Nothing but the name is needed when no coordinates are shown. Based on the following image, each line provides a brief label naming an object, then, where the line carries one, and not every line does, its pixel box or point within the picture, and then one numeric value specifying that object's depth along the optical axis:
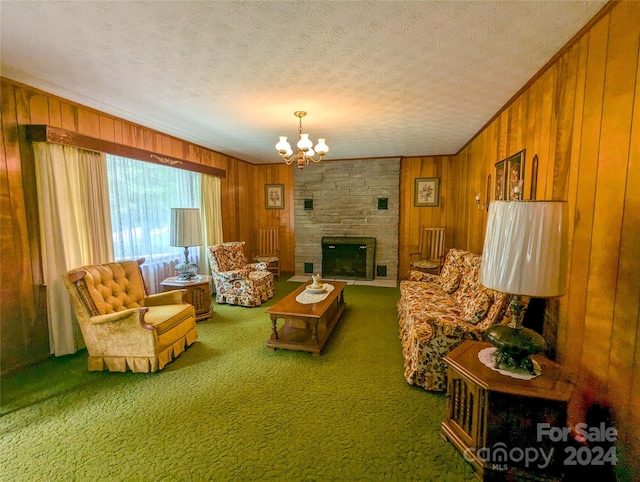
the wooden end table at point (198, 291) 3.78
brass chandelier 3.25
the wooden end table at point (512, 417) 1.48
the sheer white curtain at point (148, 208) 3.63
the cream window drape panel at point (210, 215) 5.09
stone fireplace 6.12
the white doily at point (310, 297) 3.27
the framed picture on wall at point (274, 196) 6.82
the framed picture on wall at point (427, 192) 5.99
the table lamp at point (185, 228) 3.71
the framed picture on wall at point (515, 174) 2.69
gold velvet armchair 2.58
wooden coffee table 2.94
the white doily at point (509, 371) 1.58
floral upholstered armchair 4.44
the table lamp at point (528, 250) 1.40
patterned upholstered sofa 2.30
